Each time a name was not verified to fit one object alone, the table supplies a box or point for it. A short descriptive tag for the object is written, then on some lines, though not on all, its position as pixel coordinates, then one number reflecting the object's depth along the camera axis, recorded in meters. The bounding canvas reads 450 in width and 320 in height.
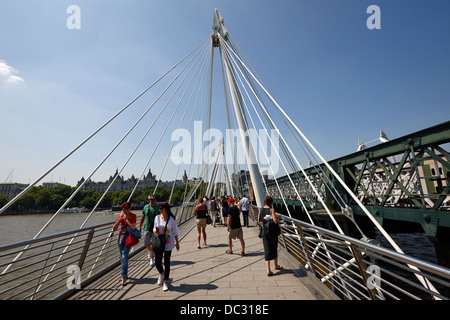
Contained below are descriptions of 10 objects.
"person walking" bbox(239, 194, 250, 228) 10.01
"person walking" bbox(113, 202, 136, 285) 4.03
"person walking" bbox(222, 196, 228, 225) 10.41
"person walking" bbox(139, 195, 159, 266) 5.01
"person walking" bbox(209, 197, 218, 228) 11.77
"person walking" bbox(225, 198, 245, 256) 5.76
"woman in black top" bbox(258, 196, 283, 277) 4.22
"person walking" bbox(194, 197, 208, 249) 6.71
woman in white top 3.79
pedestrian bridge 2.76
